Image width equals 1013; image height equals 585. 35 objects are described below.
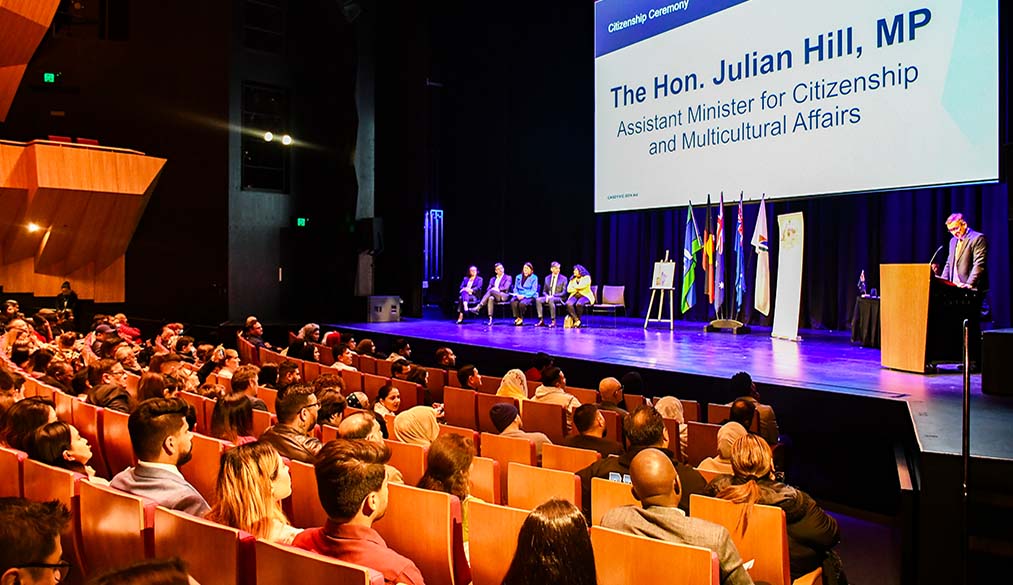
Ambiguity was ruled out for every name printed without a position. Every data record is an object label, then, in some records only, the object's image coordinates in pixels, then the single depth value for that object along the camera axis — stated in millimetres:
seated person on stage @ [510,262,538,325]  12812
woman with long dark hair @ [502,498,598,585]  1557
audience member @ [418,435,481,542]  2744
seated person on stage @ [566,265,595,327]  12141
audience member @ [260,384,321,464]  3418
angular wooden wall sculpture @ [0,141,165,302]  12273
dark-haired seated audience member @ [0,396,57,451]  3182
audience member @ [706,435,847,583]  2721
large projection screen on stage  8102
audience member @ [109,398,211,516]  2646
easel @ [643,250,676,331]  11672
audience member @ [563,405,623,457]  3926
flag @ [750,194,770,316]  10128
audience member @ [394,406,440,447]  3781
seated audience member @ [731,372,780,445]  4590
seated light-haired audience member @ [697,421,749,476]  3494
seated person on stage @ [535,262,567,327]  12500
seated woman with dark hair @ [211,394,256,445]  3738
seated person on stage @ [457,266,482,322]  13352
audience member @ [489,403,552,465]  4250
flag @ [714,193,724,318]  10589
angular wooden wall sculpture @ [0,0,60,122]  10094
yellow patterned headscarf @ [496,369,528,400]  5496
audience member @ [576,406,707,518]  3238
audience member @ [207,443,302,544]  2277
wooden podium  6180
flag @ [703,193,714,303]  10883
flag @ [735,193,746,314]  10826
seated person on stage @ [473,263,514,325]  13078
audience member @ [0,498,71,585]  1423
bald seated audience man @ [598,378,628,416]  5238
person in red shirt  2021
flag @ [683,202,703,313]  11086
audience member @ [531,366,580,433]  5219
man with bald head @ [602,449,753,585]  2139
